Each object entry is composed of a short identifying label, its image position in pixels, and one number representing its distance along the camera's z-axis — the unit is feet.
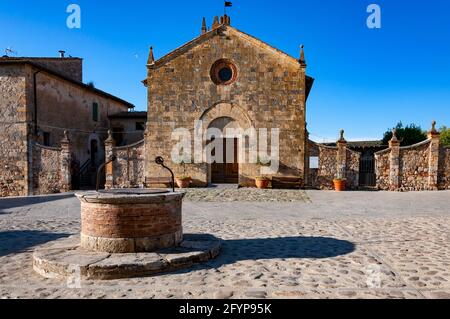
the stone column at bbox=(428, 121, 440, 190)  58.85
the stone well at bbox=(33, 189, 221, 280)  15.35
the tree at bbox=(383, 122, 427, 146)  100.12
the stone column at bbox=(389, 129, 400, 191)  59.21
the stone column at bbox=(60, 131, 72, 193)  59.36
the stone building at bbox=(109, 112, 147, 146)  80.69
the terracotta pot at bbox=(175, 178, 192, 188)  57.77
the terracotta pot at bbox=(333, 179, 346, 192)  58.59
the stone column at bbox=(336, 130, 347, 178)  59.72
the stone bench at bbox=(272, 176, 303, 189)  58.03
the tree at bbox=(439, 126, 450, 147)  134.12
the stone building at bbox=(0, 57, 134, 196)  57.88
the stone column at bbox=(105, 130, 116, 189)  60.03
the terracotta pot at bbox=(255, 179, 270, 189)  56.80
